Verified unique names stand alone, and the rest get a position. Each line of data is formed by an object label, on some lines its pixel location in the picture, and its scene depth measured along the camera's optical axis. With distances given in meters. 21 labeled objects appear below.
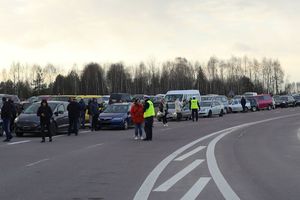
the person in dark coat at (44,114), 19.52
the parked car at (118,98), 43.97
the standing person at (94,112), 26.55
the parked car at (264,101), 61.25
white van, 44.34
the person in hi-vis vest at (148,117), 19.77
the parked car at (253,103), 59.47
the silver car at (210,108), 43.61
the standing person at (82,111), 26.59
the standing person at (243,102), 55.53
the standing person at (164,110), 30.87
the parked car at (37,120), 21.86
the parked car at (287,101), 73.69
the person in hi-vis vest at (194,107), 35.94
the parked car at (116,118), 26.50
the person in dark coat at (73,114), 22.89
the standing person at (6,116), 19.78
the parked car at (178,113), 37.44
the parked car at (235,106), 55.44
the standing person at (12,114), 20.60
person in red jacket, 20.28
